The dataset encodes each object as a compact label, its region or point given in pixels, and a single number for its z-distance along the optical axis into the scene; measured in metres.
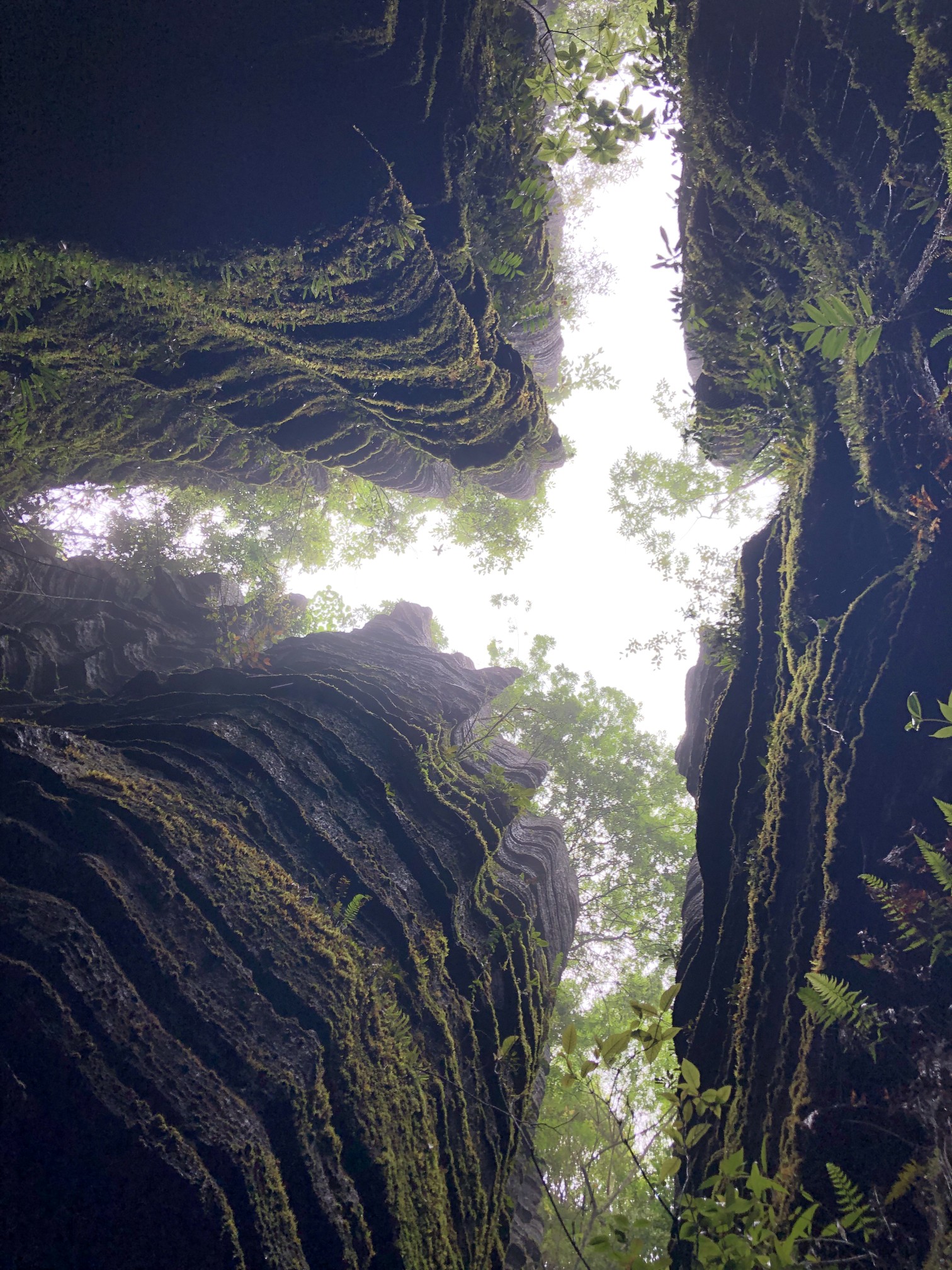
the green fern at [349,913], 5.55
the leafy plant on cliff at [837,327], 1.99
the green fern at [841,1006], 3.09
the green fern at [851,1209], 2.68
